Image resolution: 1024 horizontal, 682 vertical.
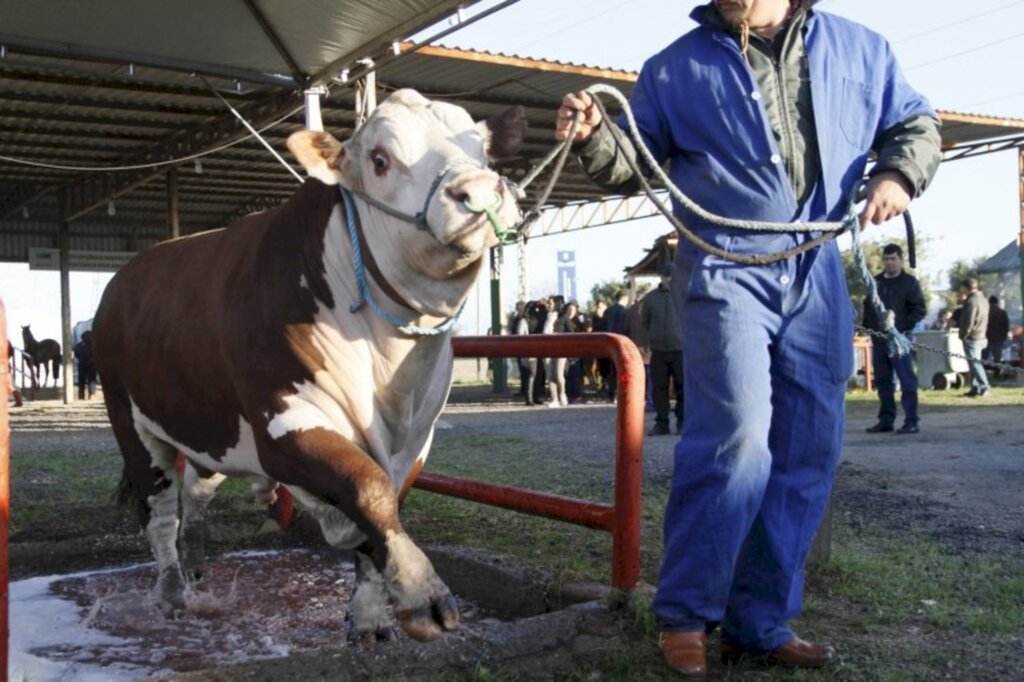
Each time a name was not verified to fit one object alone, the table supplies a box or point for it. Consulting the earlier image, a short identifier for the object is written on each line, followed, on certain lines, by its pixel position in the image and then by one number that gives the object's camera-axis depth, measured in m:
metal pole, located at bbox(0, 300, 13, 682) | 2.76
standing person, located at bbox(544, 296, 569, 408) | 17.39
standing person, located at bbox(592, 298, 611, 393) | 18.65
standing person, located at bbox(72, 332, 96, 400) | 23.84
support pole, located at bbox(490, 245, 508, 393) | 21.00
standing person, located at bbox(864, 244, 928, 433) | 10.90
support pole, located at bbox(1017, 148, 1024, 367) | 21.44
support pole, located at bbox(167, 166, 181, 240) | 17.97
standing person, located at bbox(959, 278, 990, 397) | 16.36
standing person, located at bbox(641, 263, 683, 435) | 11.88
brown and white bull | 2.93
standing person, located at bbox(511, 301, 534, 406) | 18.16
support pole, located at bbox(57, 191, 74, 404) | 23.52
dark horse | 27.00
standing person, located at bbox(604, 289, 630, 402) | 17.01
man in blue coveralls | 3.10
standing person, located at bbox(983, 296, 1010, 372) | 20.34
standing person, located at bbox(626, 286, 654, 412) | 13.51
